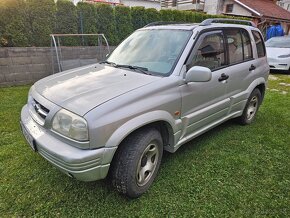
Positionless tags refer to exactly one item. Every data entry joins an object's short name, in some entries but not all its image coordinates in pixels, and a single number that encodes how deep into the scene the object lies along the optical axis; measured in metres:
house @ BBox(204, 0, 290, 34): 18.20
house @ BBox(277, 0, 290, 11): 28.28
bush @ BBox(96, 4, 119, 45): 7.53
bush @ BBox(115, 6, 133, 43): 7.93
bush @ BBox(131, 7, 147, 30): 8.31
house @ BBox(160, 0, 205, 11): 21.42
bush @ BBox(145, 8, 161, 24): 8.60
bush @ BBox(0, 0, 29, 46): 5.94
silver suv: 1.98
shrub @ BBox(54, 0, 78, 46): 6.75
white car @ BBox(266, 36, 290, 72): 9.20
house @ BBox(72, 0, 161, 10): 14.67
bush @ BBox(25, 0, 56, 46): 6.31
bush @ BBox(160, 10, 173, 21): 9.09
